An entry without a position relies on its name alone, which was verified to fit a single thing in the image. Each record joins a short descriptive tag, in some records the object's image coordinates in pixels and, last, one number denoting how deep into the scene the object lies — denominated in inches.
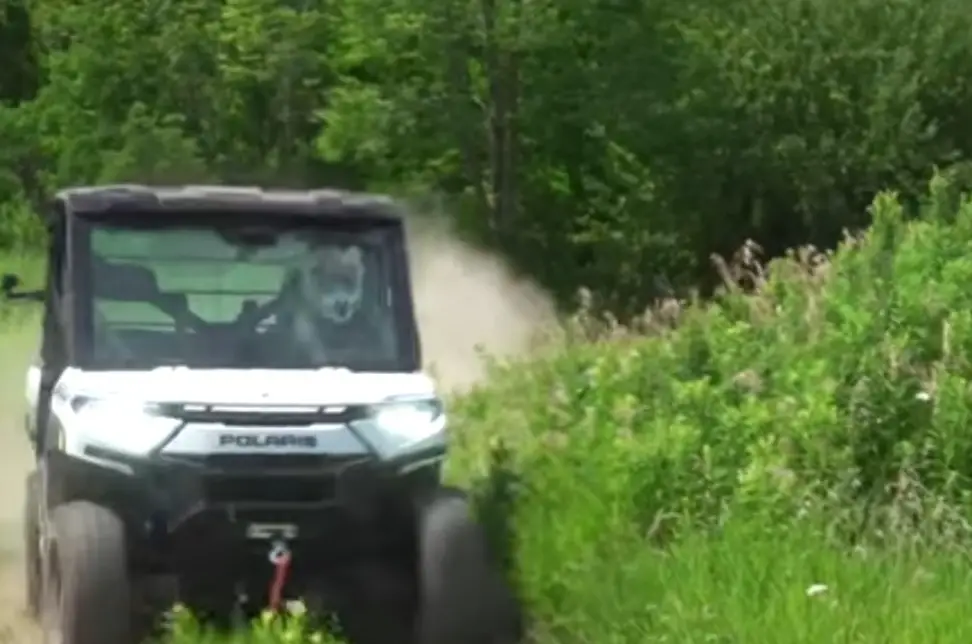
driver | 713.6
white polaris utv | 655.1
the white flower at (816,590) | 622.5
